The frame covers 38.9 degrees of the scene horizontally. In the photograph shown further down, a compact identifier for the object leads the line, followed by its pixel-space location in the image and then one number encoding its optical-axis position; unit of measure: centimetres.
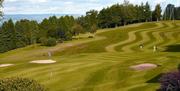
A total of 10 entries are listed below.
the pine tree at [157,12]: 11759
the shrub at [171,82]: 1850
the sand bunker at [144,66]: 3035
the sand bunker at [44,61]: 3865
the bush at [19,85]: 1827
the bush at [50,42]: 7106
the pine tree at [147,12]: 11868
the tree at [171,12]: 12922
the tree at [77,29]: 8648
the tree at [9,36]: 9120
